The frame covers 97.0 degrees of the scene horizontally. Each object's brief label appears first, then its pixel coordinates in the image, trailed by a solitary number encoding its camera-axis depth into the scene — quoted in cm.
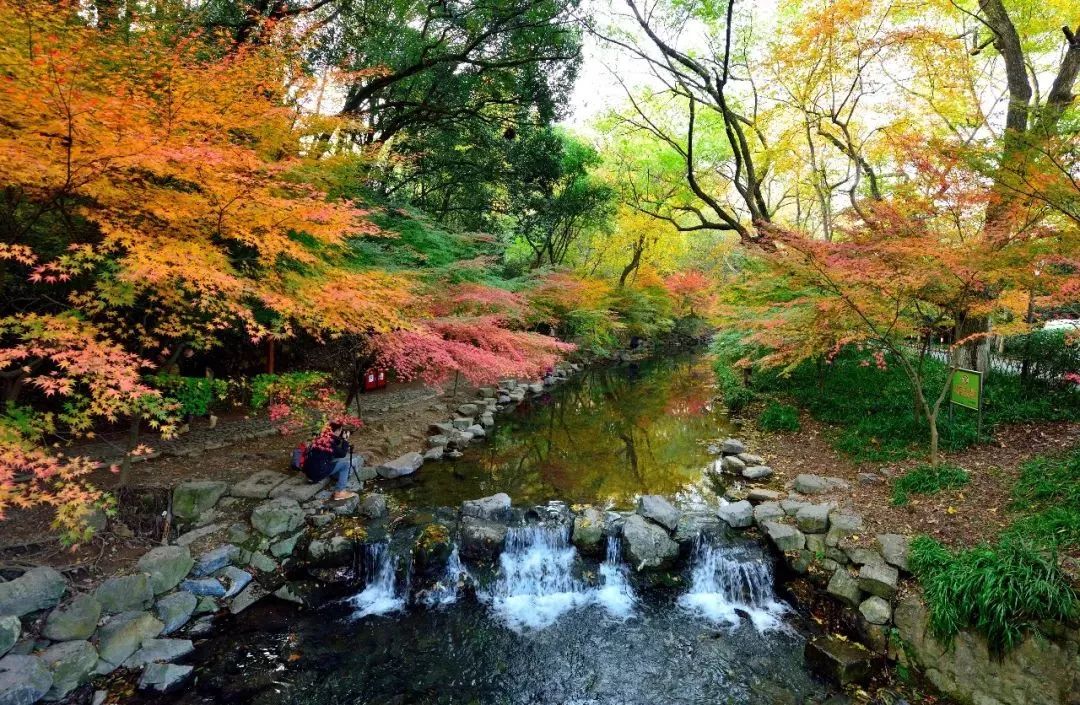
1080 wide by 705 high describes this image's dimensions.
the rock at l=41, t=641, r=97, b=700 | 383
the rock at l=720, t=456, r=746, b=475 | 840
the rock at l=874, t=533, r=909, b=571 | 485
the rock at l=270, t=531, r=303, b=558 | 566
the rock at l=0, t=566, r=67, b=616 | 407
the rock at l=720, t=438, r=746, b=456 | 919
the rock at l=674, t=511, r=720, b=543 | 612
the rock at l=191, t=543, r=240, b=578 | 517
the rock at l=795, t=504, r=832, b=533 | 579
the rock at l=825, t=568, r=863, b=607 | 491
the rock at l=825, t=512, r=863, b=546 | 553
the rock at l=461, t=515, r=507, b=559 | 592
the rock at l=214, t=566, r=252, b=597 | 514
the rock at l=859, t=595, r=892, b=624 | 458
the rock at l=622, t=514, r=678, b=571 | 589
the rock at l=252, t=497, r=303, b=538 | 585
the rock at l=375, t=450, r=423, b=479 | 780
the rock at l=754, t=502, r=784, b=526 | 626
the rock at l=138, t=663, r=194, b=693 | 398
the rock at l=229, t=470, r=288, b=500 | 633
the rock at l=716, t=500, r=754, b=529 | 636
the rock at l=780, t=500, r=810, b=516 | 622
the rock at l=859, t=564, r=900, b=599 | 471
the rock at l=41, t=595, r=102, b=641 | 410
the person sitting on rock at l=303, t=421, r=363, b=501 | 667
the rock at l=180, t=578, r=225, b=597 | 496
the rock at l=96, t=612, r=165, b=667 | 416
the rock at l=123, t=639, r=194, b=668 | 419
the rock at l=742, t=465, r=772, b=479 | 795
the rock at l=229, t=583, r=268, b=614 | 496
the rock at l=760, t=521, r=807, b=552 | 574
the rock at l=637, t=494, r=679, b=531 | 630
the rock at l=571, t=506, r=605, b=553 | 614
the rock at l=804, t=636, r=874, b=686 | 429
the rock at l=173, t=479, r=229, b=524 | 582
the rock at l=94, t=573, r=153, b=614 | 446
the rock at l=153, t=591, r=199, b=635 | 460
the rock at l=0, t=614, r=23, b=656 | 383
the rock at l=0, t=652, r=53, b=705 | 357
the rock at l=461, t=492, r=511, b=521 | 654
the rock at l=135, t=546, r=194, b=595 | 480
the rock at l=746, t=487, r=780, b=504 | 687
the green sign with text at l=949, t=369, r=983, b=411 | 609
